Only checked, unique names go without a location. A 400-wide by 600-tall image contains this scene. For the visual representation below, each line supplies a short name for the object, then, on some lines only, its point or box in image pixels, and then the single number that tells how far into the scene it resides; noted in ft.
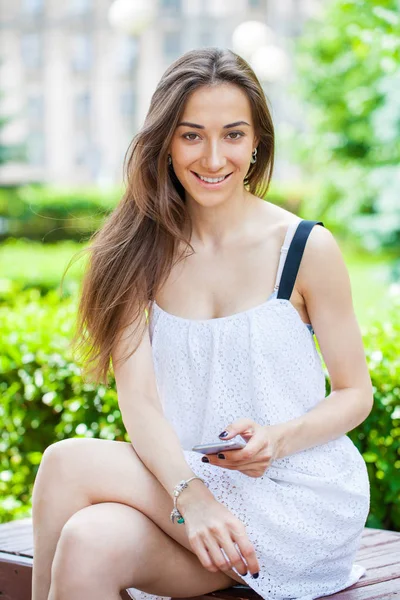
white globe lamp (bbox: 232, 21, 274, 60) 40.60
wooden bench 7.52
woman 7.00
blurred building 153.58
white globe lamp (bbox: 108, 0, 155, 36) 39.45
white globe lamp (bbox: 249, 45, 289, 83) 40.88
